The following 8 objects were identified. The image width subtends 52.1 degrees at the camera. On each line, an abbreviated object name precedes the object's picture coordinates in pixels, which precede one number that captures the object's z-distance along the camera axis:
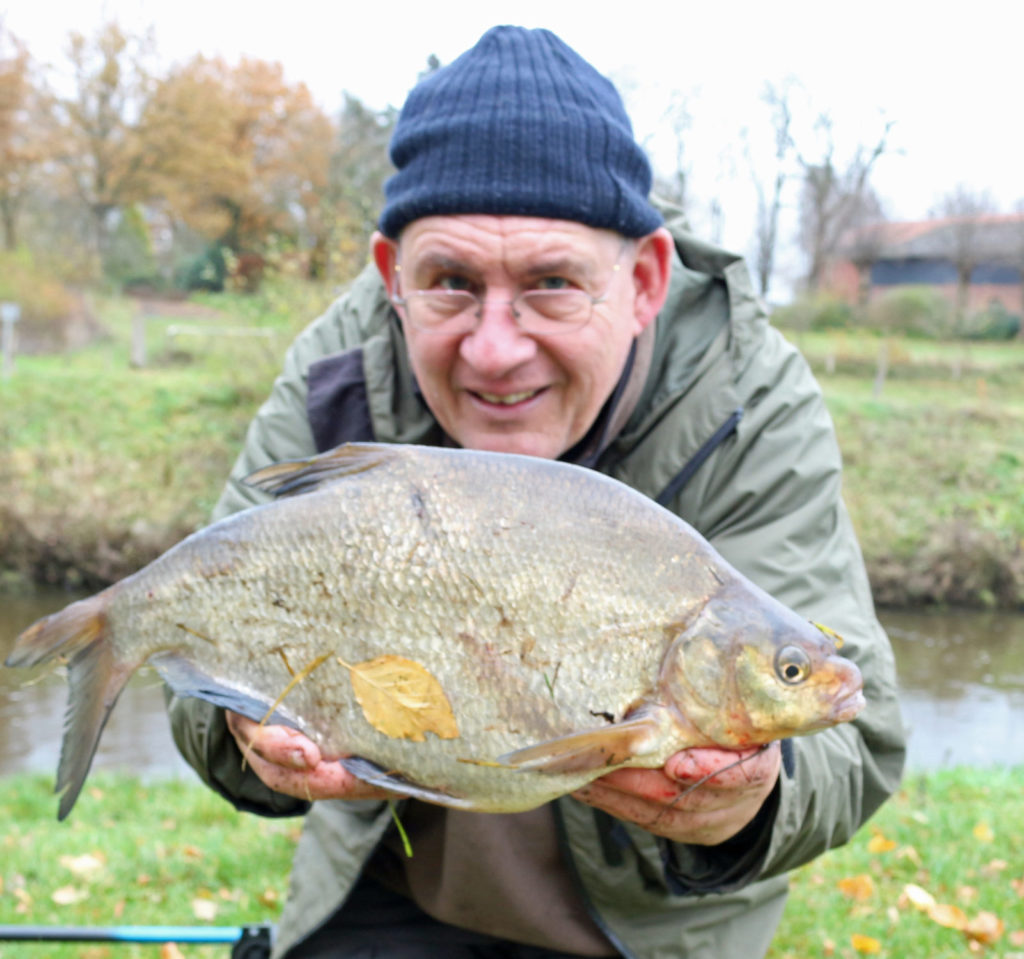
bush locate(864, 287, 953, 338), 25.78
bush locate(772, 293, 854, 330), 25.19
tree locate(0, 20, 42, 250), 28.72
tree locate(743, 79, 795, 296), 23.11
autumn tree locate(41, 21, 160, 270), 29.53
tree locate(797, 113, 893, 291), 26.48
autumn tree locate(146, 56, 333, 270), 30.56
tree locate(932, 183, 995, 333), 31.42
